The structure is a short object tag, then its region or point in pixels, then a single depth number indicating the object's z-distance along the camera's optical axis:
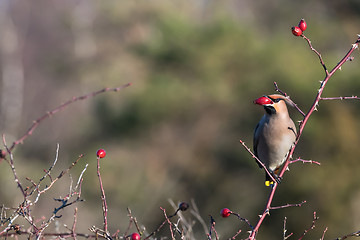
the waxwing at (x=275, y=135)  7.40
